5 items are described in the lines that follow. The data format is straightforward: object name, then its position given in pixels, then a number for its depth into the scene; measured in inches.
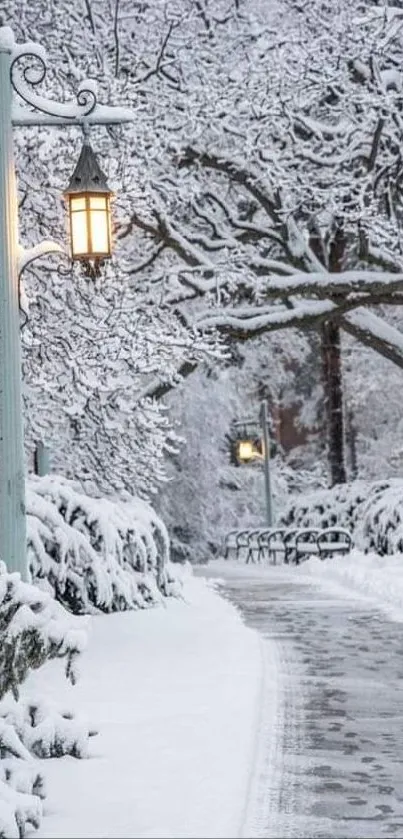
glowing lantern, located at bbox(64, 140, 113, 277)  433.7
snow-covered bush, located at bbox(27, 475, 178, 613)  568.1
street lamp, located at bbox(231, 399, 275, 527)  1492.4
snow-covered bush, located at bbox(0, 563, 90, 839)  285.4
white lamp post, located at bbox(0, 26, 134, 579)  402.9
